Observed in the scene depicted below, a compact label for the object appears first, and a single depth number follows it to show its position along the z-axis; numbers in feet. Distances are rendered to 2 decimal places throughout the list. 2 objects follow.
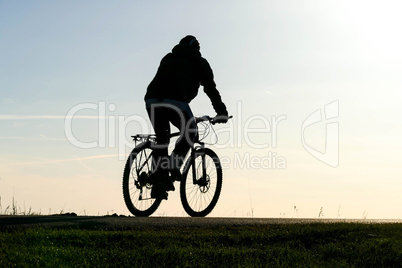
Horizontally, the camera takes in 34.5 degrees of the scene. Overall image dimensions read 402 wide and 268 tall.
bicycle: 33.83
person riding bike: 32.76
